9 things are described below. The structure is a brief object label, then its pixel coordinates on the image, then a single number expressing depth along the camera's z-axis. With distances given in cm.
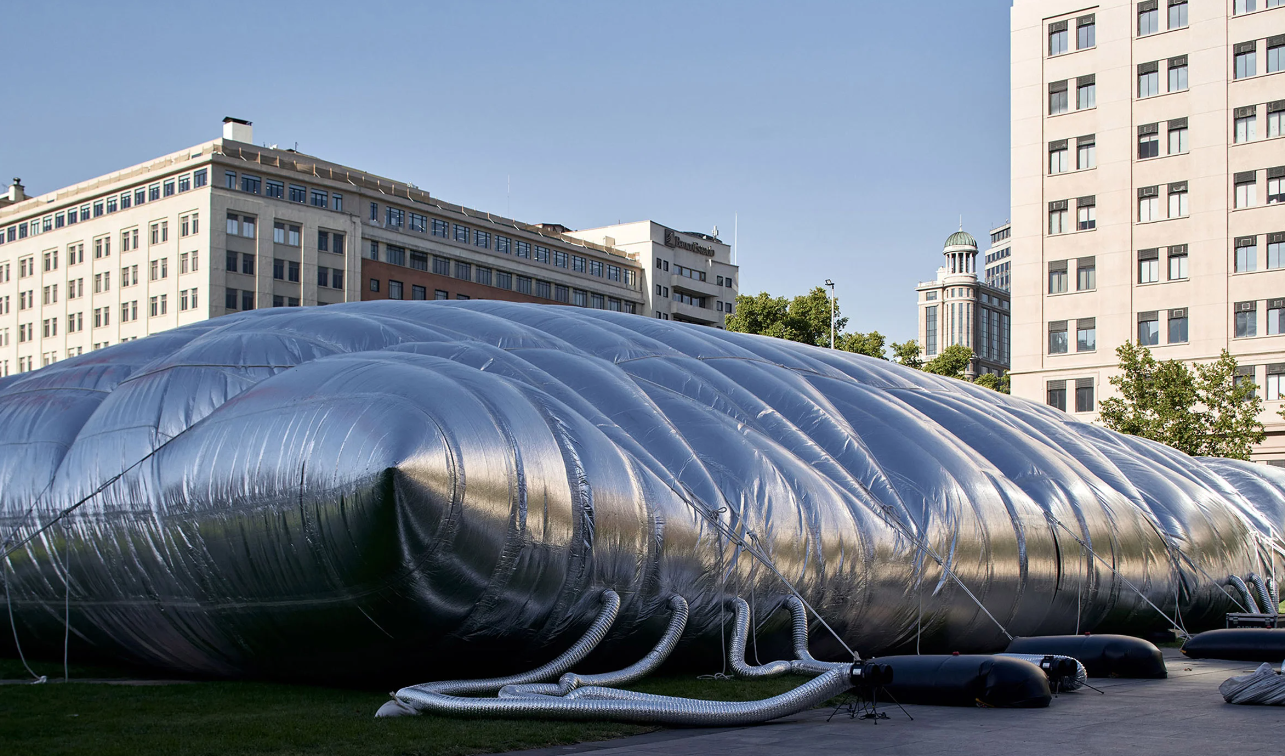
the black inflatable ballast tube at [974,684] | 1296
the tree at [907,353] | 8262
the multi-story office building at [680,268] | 11956
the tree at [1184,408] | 4800
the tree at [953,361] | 9832
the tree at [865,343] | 7188
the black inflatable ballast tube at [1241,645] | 1842
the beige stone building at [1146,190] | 5800
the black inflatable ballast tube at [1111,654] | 1628
